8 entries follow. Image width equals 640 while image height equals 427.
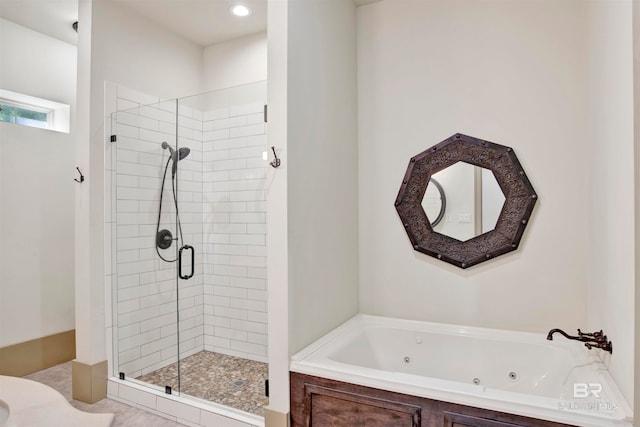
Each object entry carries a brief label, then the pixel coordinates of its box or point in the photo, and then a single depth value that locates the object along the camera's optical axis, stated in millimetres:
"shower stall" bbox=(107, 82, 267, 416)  2650
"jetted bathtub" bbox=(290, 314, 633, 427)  1486
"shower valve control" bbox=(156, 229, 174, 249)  2766
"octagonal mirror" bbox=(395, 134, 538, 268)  2320
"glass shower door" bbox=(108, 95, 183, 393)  2676
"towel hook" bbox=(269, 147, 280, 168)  1935
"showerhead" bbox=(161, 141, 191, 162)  2744
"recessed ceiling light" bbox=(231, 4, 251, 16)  2799
